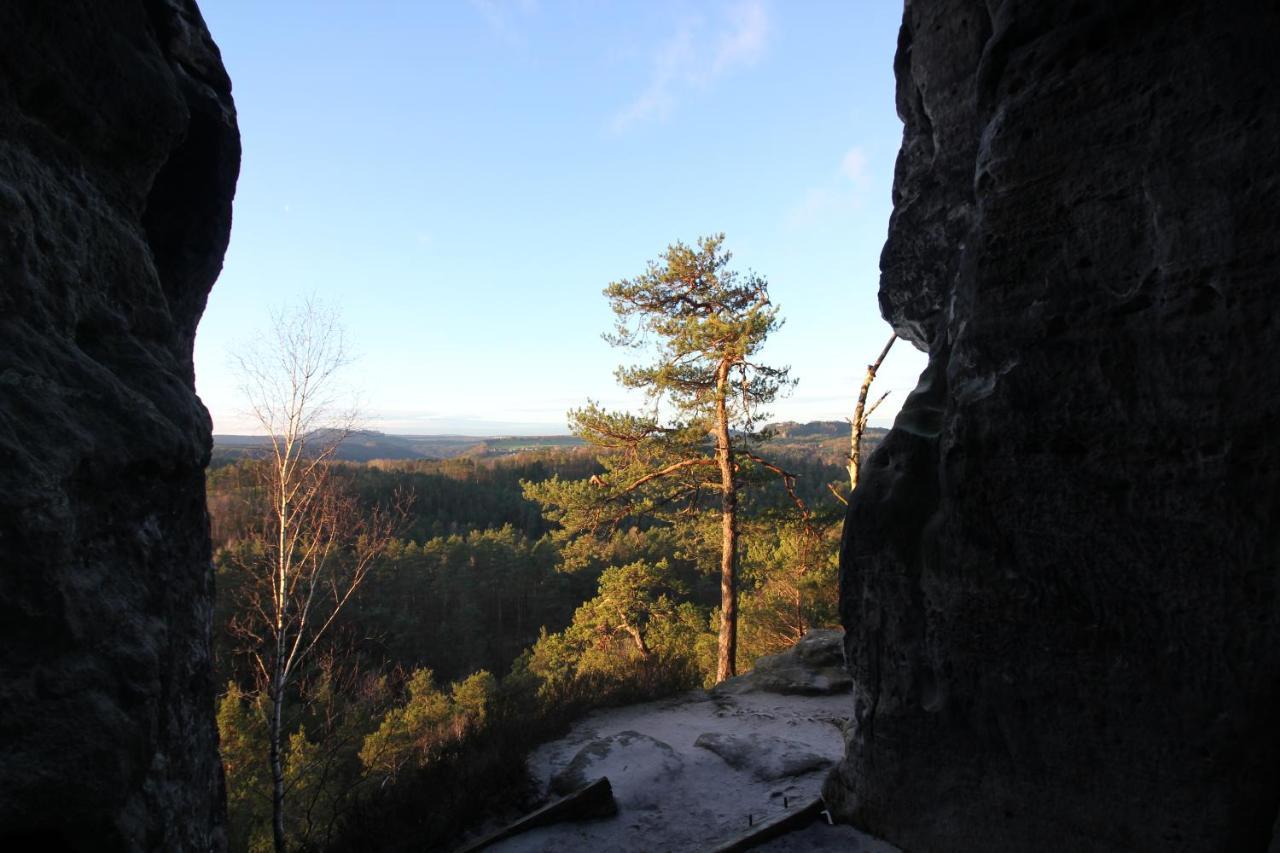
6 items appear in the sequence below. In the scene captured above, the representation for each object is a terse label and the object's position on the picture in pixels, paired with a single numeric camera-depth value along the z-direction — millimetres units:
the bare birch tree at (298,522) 7961
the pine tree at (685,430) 12758
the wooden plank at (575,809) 5047
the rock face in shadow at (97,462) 2430
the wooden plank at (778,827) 4566
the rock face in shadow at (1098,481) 3117
